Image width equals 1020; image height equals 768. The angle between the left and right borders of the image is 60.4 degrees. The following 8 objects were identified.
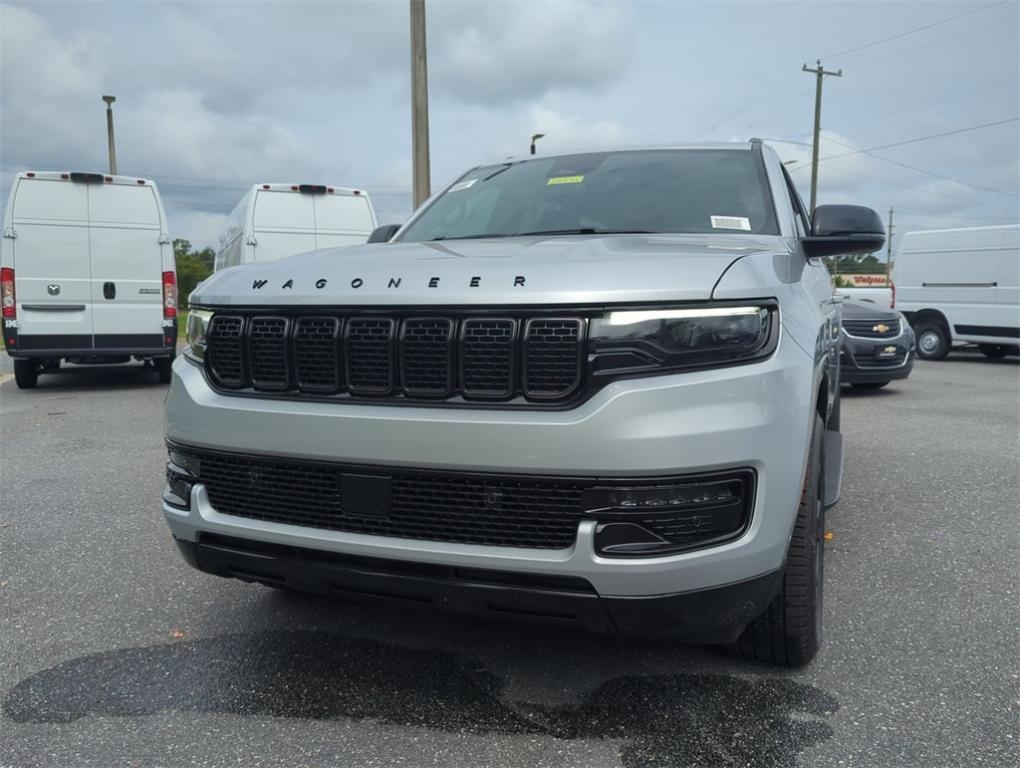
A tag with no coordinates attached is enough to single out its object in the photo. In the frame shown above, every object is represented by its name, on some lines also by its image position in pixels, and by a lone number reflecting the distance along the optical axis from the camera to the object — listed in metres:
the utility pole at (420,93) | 12.74
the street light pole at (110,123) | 32.34
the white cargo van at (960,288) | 14.56
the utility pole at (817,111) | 37.06
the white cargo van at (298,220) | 11.70
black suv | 10.09
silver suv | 2.20
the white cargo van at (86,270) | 10.27
